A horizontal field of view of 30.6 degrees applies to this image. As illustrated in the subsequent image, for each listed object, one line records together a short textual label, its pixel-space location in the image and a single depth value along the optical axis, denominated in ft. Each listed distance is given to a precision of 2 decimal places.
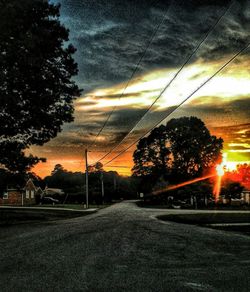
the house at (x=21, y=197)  269.58
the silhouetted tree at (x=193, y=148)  285.64
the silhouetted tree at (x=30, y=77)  82.43
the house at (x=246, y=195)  241.55
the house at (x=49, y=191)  412.28
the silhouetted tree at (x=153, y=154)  309.63
